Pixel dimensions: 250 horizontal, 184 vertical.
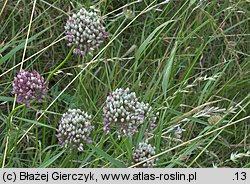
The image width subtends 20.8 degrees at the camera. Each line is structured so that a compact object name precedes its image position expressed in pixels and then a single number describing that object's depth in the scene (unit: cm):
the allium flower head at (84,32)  64
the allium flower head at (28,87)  62
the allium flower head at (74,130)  61
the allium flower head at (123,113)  61
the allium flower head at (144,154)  64
